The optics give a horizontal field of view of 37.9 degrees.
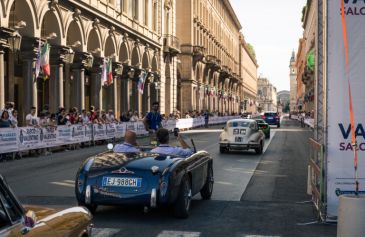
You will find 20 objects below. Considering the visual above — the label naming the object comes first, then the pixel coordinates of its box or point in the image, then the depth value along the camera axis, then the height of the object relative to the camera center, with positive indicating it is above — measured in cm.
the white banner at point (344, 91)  757 +23
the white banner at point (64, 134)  2189 -108
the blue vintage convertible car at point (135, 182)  742 -104
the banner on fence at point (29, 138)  1886 -105
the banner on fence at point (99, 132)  2593 -117
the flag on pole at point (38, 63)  2409 +209
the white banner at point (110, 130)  2751 -114
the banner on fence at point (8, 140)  1757 -104
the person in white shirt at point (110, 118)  2923 -52
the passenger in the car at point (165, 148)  863 -65
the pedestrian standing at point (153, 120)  1641 -36
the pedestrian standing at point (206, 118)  5581 -110
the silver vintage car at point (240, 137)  2070 -114
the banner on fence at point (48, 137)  2042 -109
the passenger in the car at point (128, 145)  872 -61
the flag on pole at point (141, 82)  4111 +208
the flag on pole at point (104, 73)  3306 +219
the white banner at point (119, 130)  2922 -118
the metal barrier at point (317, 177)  774 -111
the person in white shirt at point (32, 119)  2027 -39
